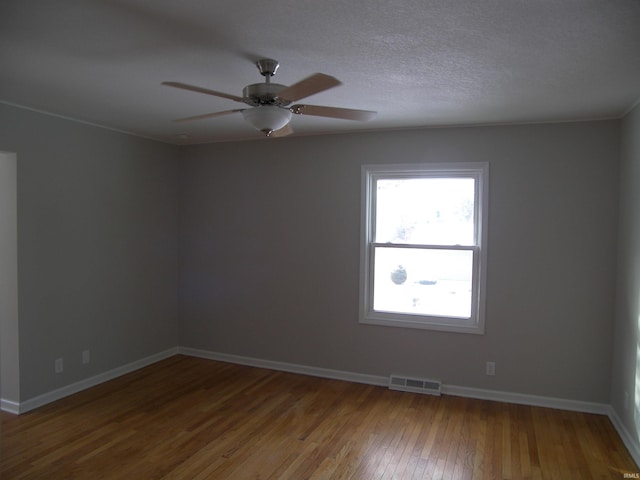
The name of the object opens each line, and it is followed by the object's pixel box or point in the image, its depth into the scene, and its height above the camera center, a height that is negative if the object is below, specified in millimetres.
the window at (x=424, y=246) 4125 -91
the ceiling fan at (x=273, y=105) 2124 +680
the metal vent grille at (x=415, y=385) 4168 -1413
